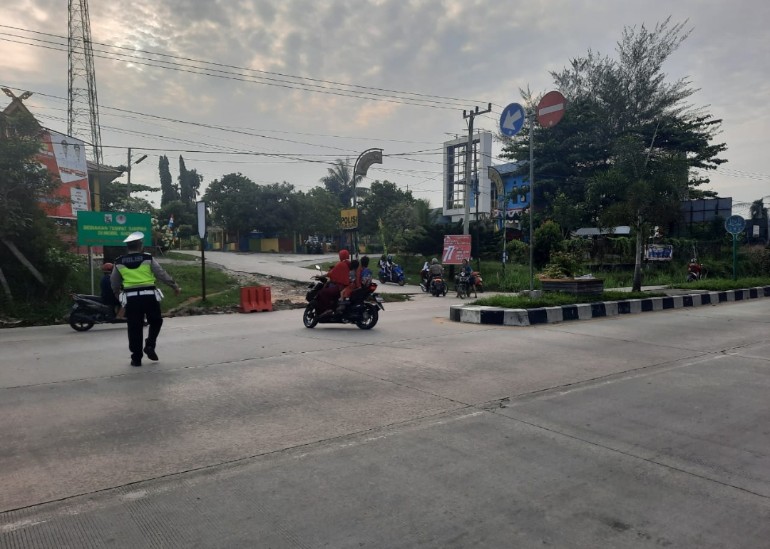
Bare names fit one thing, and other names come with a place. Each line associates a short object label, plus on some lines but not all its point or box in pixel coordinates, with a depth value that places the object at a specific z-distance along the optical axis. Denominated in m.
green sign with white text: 12.72
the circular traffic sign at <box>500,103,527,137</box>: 12.04
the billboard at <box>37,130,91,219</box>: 17.16
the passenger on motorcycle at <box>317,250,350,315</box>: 9.95
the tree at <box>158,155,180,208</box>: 61.28
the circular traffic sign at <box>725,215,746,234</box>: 18.59
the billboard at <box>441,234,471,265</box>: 21.30
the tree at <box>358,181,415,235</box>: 53.69
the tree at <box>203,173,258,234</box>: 46.94
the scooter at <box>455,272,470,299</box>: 18.16
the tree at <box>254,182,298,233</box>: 47.22
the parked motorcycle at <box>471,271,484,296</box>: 19.07
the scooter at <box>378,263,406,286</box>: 22.15
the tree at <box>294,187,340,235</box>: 48.72
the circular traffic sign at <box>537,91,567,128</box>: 10.67
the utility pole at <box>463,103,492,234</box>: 22.61
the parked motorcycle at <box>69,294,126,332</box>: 10.22
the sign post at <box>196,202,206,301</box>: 14.26
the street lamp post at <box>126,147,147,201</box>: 30.69
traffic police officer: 6.49
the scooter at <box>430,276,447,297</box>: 18.66
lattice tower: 30.91
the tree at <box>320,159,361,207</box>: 59.38
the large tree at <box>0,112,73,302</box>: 12.30
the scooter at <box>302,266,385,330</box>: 9.97
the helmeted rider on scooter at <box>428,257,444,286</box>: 18.86
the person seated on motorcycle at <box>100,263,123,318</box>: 10.52
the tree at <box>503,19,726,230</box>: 30.06
